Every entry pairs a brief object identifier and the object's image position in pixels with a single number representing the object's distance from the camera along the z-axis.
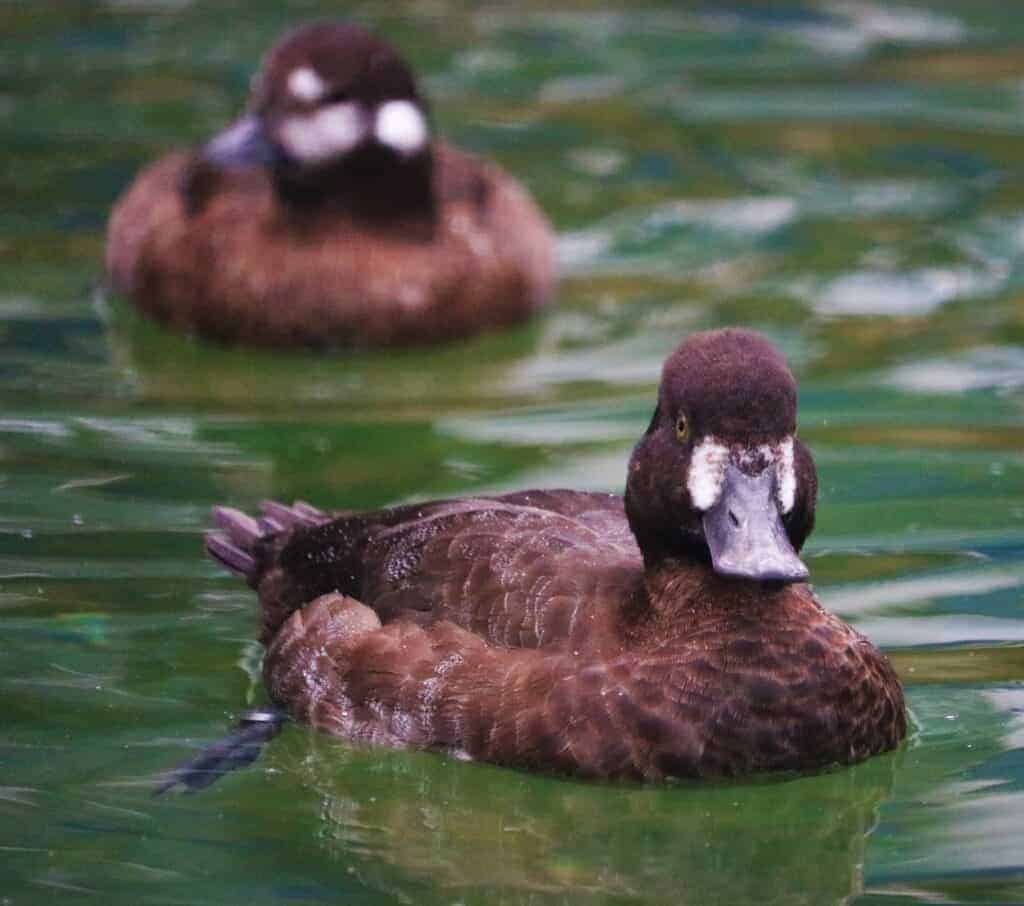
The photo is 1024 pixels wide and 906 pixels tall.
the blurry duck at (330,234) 20.31
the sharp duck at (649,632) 12.30
